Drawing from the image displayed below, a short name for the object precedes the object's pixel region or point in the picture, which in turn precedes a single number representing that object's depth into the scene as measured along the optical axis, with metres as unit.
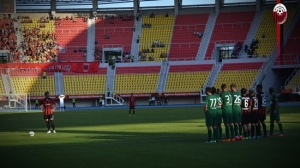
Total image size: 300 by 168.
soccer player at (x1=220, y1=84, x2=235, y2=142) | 24.19
